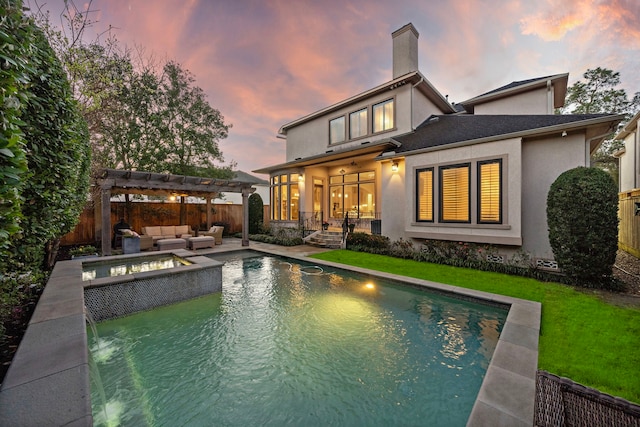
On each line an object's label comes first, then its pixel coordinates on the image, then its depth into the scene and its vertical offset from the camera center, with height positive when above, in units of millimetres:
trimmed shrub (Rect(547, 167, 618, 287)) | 5609 -303
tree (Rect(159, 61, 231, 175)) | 13555 +5274
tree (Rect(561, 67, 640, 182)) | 16500 +7932
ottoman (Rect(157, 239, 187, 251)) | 10859 -1360
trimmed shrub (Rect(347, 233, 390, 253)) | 10344 -1280
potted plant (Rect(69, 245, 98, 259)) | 8430 -1396
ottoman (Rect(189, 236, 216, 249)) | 11336 -1332
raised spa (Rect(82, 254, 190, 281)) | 5383 -1303
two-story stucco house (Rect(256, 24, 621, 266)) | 7277 +2054
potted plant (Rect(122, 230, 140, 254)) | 9893 -1164
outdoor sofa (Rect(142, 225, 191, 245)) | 11805 -926
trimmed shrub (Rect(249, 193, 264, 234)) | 15742 -40
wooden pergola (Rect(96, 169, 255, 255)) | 9023 +1223
